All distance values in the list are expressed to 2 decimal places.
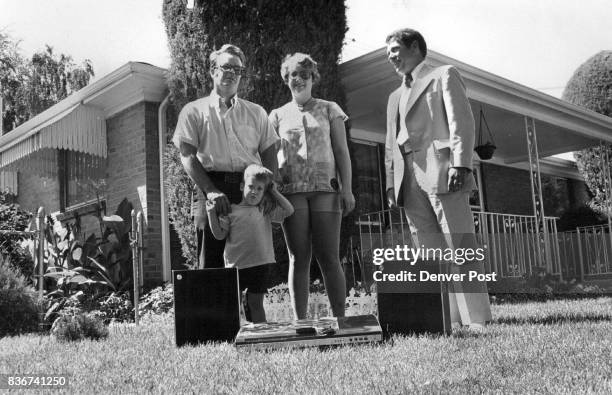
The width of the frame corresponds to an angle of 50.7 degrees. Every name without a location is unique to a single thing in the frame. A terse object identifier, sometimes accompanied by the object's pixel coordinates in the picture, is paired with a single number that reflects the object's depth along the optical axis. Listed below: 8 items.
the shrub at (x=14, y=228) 10.31
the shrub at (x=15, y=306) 6.48
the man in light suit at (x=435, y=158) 3.85
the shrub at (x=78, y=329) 4.39
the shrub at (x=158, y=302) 7.52
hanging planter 10.51
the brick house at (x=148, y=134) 8.67
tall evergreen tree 7.20
